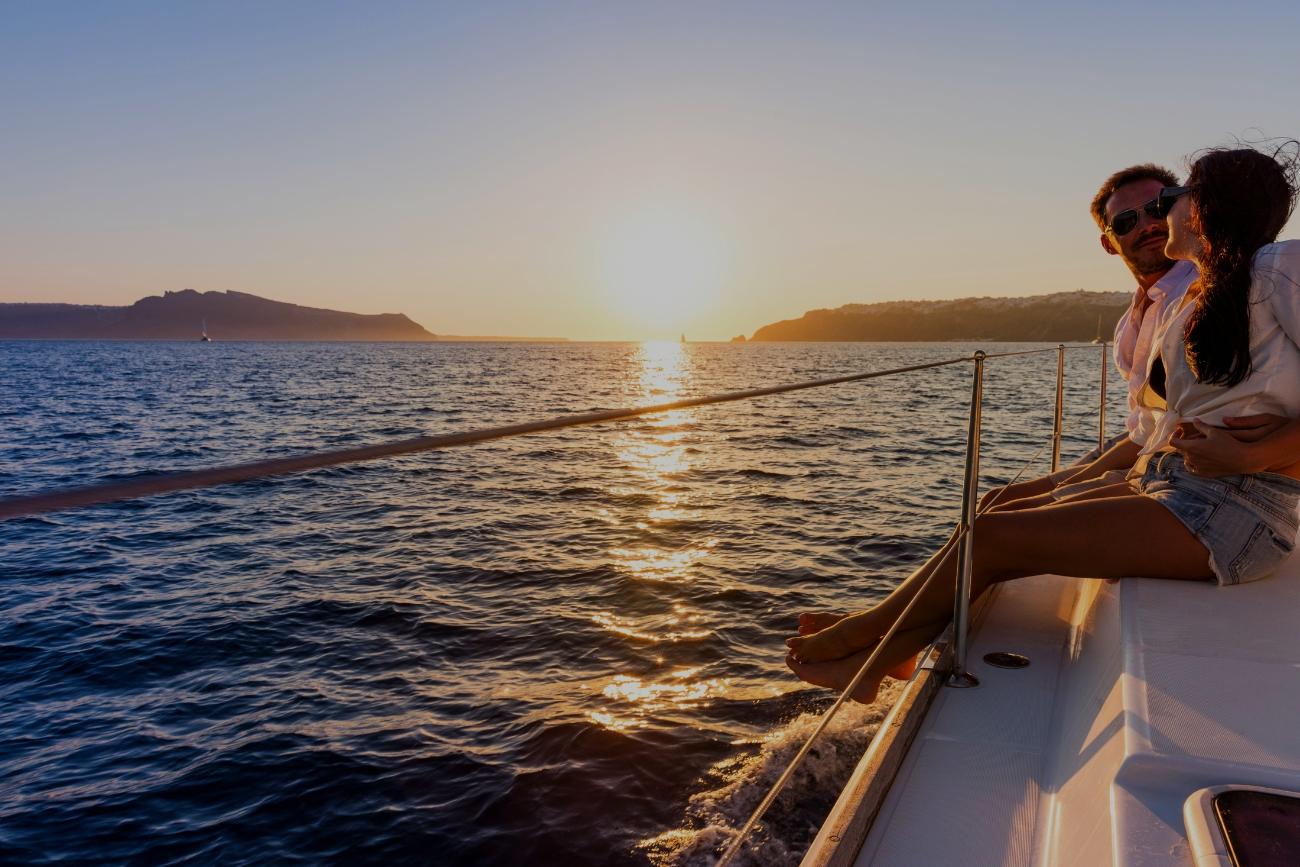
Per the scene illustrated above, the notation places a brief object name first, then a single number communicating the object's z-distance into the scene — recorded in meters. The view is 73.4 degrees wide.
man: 2.85
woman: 1.91
